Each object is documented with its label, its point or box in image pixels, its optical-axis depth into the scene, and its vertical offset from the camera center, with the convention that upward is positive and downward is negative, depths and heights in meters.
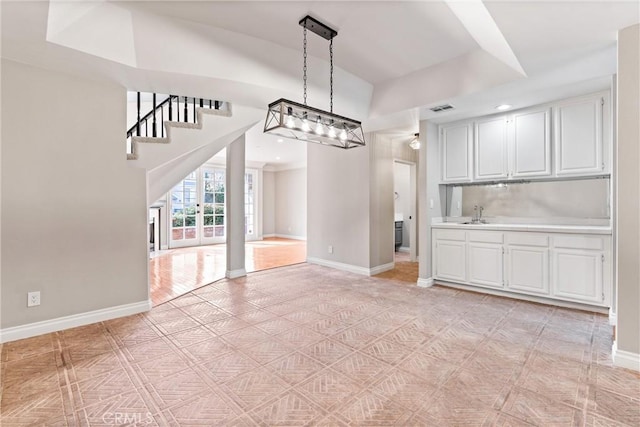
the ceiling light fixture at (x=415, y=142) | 5.65 +1.29
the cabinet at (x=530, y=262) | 3.27 -0.64
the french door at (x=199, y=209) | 8.34 +0.09
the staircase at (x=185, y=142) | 3.42 +0.87
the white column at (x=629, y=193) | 2.23 +0.13
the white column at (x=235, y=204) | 4.86 +0.13
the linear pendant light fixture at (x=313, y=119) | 2.65 +0.89
